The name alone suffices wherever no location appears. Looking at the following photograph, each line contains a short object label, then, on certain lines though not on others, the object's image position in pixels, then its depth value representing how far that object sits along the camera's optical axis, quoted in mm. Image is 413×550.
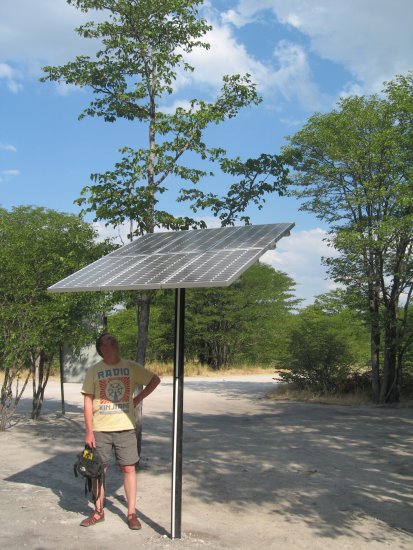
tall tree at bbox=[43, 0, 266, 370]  7930
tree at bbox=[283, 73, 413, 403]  14133
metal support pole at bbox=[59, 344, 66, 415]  10555
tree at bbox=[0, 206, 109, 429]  9289
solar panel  4355
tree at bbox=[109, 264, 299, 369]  30250
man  4867
